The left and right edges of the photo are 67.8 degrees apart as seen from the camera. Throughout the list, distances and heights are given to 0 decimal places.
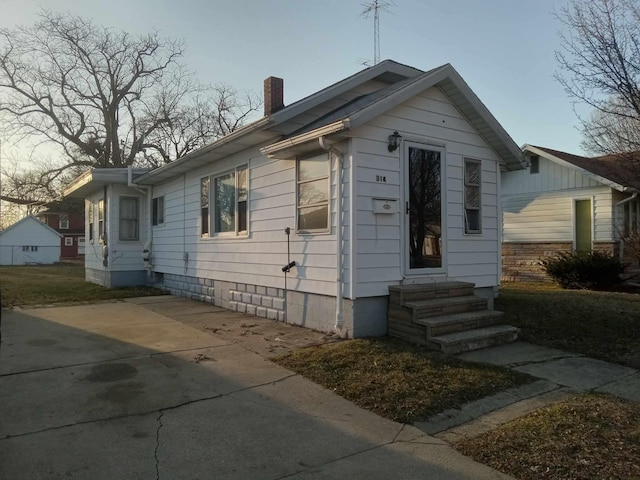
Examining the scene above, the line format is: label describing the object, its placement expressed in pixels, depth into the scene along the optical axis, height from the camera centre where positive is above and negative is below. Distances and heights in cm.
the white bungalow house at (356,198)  676 +76
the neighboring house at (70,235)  5516 +122
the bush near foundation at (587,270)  1283 -76
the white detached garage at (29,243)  4497 +24
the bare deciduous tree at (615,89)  729 +237
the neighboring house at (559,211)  1499 +109
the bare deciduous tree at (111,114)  3019 +879
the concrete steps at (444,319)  614 -104
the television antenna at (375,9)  1047 +518
